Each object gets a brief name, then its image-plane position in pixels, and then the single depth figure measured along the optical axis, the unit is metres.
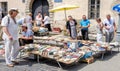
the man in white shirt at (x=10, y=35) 3.44
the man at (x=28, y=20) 6.10
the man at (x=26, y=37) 4.36
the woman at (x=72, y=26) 5.86
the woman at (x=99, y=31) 5.03
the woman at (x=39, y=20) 7.70
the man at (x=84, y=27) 5.93
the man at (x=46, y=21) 7.78
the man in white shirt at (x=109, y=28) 5.18
